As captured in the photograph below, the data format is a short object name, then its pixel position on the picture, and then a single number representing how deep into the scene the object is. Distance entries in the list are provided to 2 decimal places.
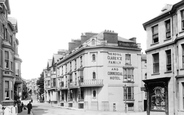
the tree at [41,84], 89.03
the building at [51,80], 65.71
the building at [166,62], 21.19
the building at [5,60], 26.34
